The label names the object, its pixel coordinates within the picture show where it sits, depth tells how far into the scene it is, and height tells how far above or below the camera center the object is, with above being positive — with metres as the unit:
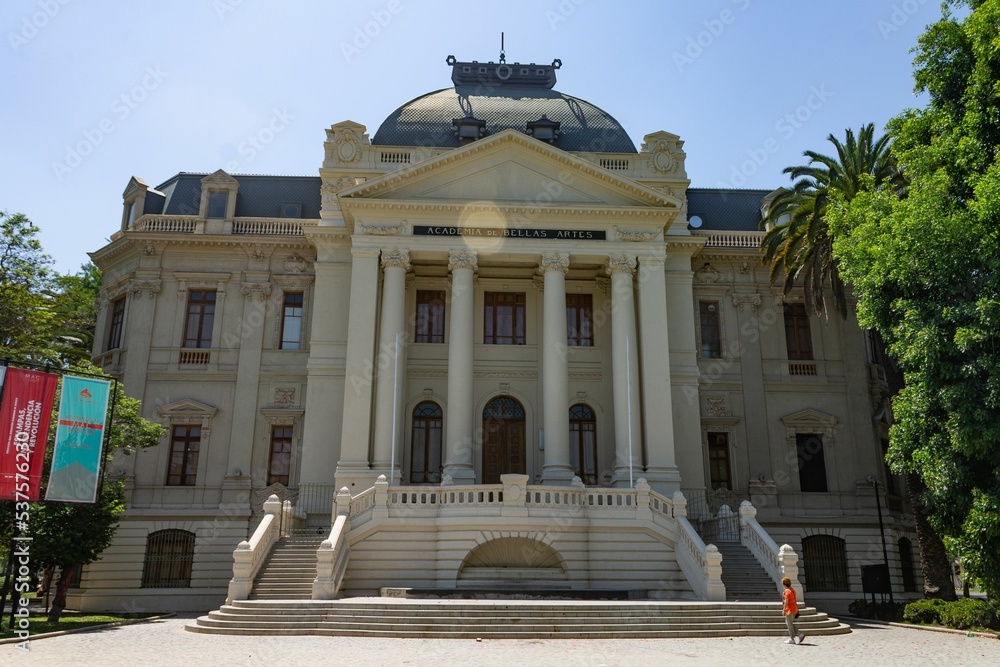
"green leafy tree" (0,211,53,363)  25.50 +8.03
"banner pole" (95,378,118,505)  17.38 +2.06
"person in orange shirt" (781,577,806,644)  16.47 -0.96
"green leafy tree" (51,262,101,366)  29.00 +10.11
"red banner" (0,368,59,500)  15.54 +2.35
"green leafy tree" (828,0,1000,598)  15.85 +5.67
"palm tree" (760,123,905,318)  27.73 +12.12
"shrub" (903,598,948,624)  21.25 -1.24
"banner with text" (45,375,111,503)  16.55 +2.30
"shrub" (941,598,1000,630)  19.78 -1.22
